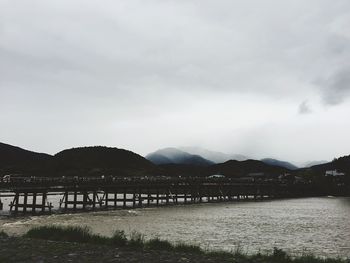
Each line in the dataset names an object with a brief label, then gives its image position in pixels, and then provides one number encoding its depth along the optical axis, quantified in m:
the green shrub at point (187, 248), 19.45
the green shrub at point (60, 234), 22.14
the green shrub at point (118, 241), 20.07
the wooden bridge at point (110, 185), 62.44
